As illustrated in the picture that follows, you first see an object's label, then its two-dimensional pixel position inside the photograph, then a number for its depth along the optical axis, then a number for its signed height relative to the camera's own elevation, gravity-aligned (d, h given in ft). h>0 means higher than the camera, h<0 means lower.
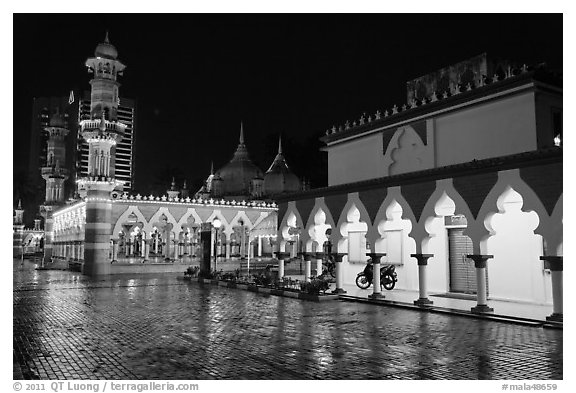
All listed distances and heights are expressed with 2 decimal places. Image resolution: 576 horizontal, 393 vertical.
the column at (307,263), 58.55 -2.60
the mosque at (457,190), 37.99 +4.46
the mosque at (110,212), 87.10 +5.47
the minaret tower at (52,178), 132.98 +16.01
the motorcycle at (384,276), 54.54 -3.80
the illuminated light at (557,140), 42.31 +8.50
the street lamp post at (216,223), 99.25 +3.32
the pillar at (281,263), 62.41 -2.75
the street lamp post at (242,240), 107.14 +0.07
